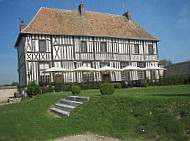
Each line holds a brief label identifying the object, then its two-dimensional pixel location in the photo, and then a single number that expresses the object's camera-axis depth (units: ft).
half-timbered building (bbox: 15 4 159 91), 59.57
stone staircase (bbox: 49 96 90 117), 28.66
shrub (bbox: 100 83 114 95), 31.58
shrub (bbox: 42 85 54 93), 53.72
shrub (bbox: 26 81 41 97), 51.93
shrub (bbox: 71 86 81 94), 39.59
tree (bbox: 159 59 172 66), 205.62
